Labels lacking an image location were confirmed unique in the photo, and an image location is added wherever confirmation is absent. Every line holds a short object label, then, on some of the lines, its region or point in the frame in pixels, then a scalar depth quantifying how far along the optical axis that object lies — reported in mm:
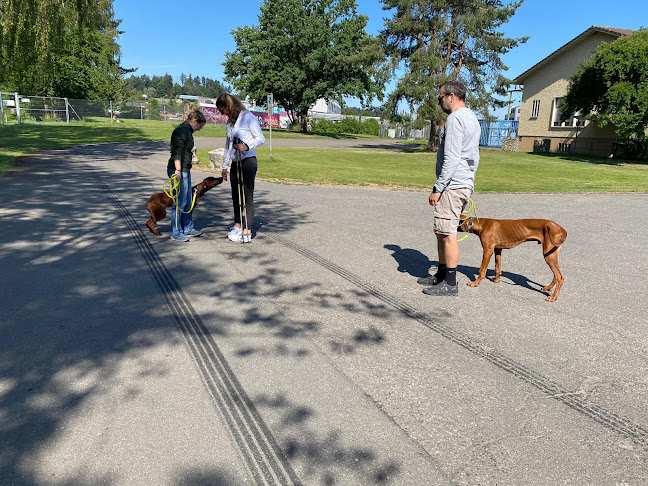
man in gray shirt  4410
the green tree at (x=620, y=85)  24141
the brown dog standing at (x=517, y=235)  4727
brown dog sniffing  6602
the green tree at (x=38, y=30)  14203
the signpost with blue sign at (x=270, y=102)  17738
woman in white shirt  6133
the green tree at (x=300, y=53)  49219
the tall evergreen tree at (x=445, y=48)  28547
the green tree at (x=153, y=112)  59656
